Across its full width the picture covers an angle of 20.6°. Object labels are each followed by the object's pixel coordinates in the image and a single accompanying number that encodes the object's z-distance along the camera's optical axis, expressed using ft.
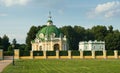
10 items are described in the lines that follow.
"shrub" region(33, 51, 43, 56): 263.35
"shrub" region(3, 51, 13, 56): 268.17
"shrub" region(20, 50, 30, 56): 260.83
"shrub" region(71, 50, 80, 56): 267.39
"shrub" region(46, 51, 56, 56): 264.99
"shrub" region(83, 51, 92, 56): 266.96
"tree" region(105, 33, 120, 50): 351.07
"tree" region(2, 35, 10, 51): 374.77
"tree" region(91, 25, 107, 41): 411.50
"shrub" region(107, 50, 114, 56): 269.23
